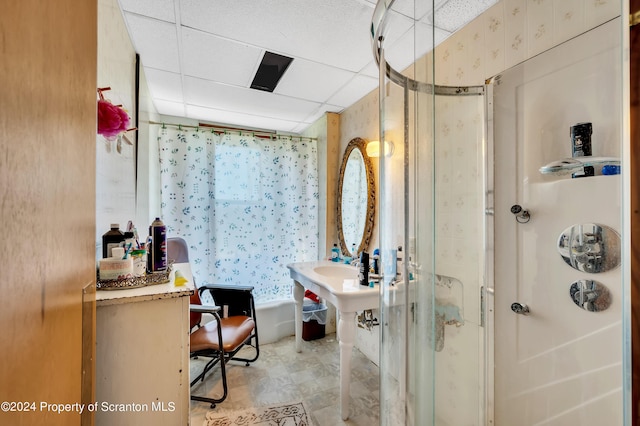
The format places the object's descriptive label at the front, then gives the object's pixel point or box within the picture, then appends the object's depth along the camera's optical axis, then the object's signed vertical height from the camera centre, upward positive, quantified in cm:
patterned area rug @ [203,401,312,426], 151 -122
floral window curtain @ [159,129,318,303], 242 +10
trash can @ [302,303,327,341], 250 -106
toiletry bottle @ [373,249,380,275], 174 -34
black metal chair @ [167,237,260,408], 167 -84
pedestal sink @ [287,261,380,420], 156 -56
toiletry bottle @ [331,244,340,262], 243 -39
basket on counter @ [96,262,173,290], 97 -27
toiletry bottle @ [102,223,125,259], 110 -11
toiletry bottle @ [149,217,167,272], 122 -16
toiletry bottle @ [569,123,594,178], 88 +25
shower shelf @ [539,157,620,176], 84 +17
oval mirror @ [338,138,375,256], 220 +14
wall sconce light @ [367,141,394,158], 207 +53
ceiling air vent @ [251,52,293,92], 171 +103
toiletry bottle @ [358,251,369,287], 175 -37
